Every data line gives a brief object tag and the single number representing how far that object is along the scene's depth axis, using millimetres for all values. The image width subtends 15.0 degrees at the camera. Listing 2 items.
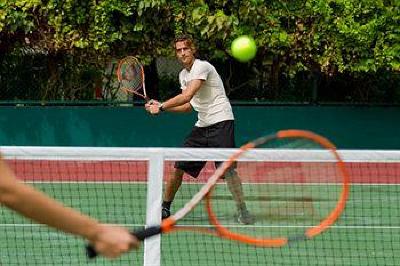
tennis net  8179
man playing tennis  11962
